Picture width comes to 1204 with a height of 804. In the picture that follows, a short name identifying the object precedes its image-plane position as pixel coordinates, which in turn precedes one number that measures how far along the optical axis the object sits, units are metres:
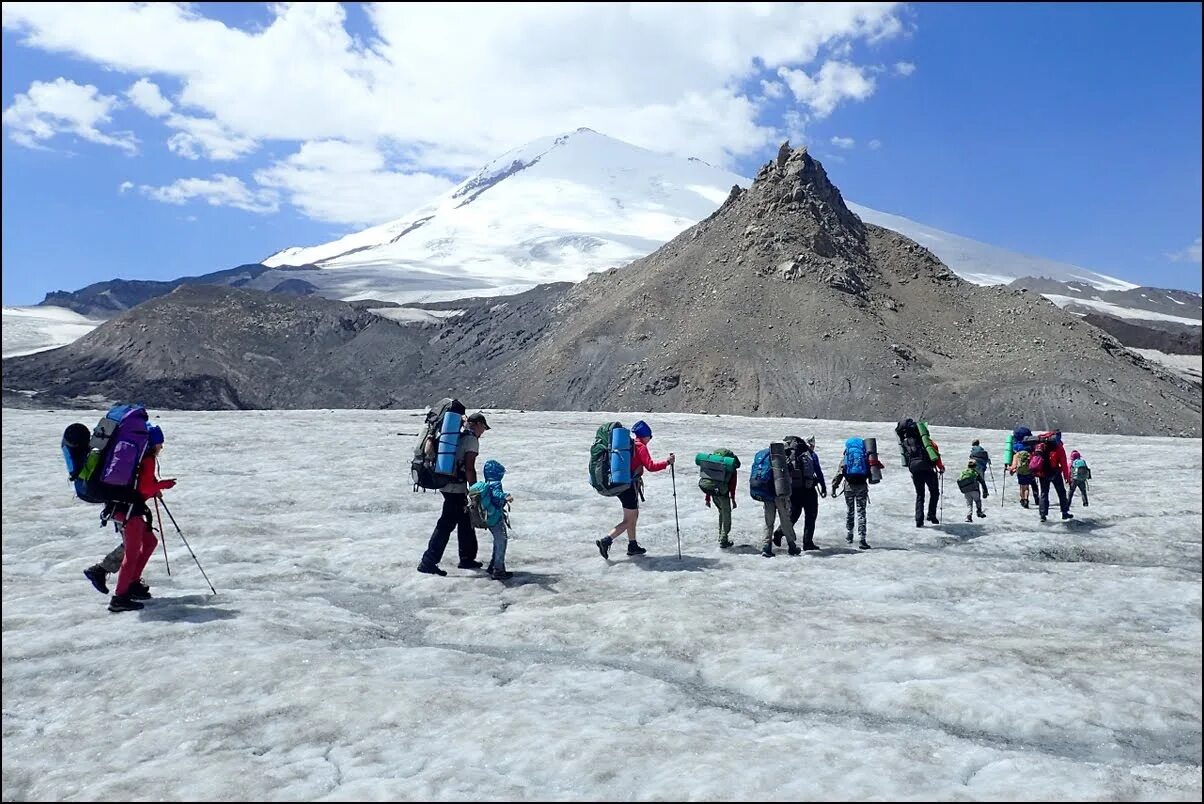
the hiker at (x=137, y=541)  9.56
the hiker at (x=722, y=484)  13.94
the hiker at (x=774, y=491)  13.57
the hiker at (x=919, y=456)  16.05
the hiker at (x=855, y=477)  14.72
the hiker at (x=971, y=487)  16.81
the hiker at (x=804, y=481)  14.16
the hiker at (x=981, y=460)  17.64
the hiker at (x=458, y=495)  11.54
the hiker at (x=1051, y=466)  16.20
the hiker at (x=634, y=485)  12.55
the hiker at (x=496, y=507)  11.50
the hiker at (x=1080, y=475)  18.34
